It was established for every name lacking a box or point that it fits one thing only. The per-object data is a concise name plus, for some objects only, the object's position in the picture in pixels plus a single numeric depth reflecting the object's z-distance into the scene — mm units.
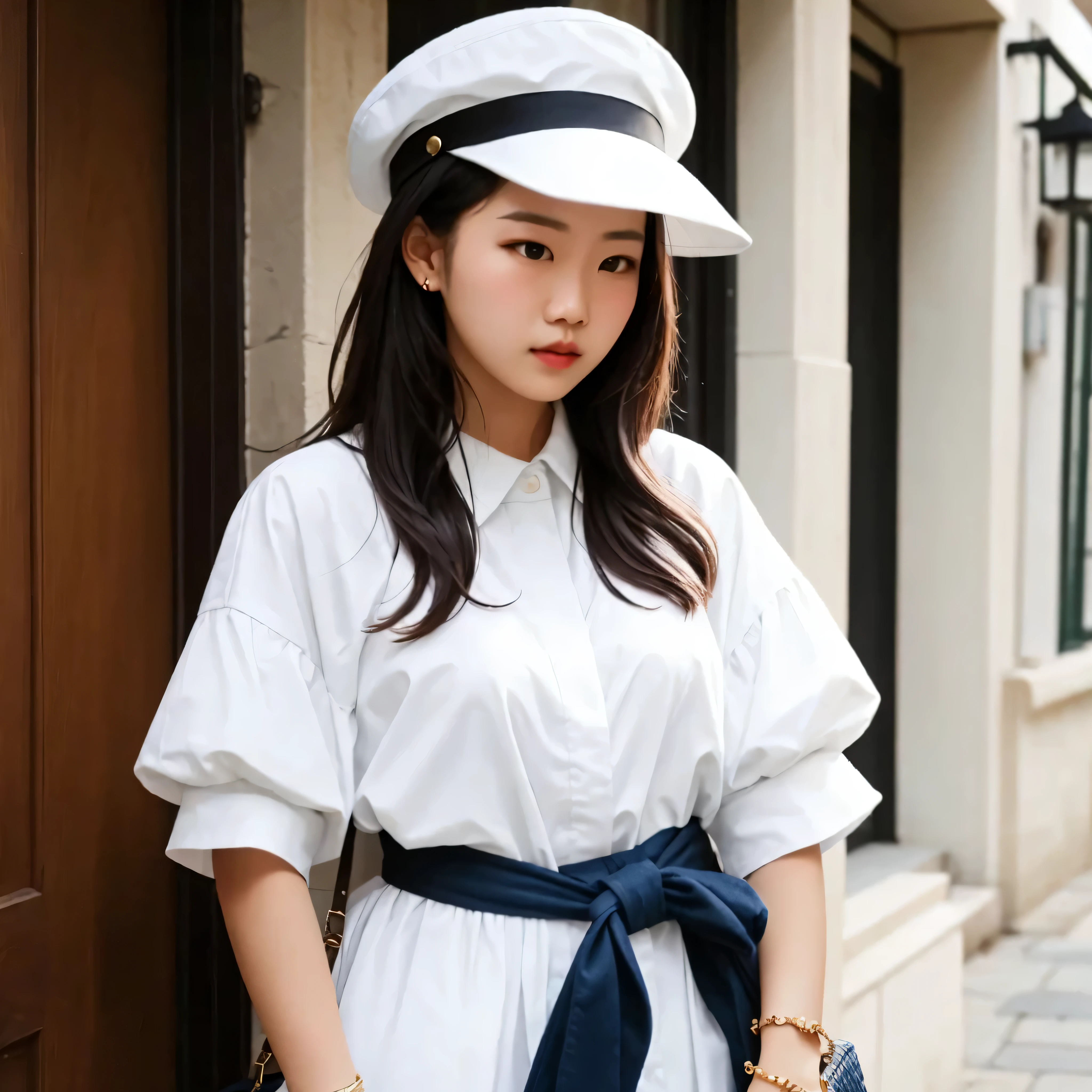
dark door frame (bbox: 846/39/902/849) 4289
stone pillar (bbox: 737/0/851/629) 2826
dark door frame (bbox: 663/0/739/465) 2816
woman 1340
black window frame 5398
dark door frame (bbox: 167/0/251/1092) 1893
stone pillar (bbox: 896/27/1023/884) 4422
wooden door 1688
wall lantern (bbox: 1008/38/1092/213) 4637
